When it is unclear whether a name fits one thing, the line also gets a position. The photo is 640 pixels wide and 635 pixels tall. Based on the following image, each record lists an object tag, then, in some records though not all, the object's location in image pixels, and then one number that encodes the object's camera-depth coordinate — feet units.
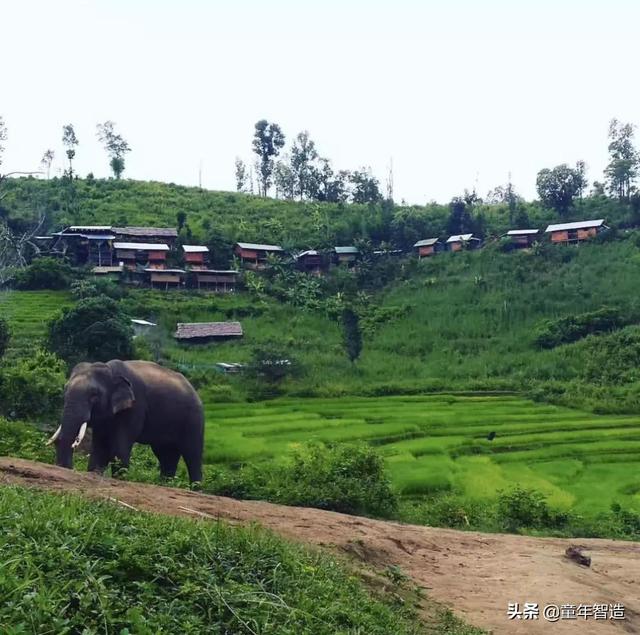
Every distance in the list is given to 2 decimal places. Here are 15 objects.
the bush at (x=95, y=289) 162.09
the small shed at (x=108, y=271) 189.06
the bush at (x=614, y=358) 130.82
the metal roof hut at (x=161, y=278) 193.67
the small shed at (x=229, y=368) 132.39
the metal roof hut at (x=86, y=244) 199.82
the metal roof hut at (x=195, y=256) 203.82
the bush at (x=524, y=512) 50.70
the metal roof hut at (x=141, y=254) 198.80
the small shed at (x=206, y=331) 158.92
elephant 41.42
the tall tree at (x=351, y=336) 150.41
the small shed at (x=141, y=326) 148.87
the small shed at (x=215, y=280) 197.67
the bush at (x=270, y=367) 128.67
